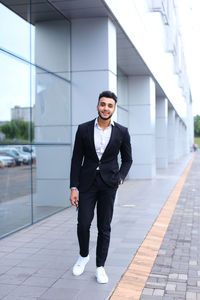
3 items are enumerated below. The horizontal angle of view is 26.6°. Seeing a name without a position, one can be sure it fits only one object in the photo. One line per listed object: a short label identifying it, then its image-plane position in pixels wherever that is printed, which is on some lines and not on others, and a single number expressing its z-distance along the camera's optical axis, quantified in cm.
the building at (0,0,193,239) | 754
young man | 402
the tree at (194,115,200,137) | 14660
